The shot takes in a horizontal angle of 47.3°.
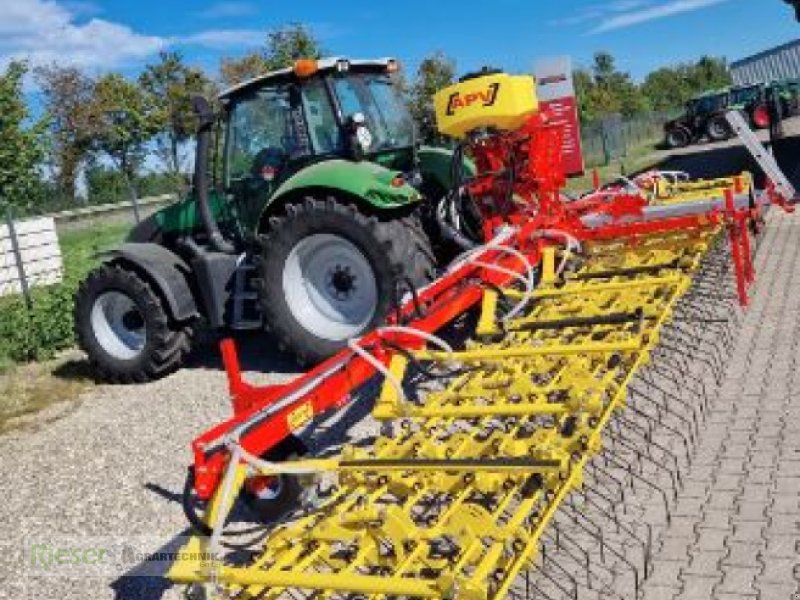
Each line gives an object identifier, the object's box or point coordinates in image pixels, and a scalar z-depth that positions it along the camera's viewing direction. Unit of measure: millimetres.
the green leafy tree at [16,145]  13484
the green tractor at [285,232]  5539
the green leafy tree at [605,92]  38281
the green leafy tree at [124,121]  26656
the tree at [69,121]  29734
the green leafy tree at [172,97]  27438
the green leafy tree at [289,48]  23203
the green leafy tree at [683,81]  51594
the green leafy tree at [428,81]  27297
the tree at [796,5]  11716
